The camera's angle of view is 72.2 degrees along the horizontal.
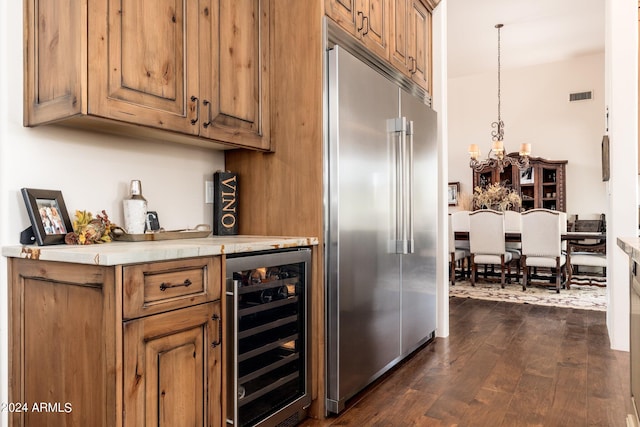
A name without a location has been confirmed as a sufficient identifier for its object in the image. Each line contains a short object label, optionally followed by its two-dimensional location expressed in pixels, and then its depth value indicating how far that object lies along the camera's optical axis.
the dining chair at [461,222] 6.32
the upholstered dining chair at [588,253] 5.47
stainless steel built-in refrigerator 2.16
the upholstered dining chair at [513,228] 6.29
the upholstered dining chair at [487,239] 5.73
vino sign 2.31
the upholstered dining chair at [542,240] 5.41
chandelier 6.51
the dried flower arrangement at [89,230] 1.68
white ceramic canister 1.89
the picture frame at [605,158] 3.44
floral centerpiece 7.20
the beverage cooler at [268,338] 1.71
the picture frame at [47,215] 1.61
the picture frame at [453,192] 8.34
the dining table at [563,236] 5.45
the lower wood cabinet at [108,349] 1.31
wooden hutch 7.41
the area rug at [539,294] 4.84
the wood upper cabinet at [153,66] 1.52
